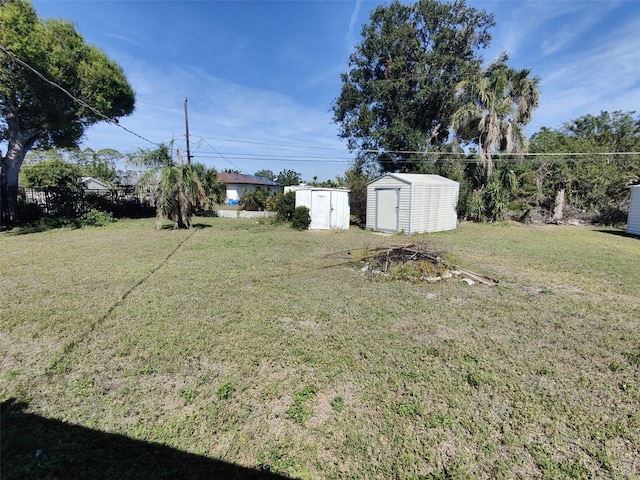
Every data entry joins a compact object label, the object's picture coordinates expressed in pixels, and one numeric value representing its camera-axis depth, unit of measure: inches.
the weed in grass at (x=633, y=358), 114.2
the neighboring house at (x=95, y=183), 1119.3
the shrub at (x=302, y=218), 501.7
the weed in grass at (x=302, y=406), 85.9
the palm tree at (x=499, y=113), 604.4
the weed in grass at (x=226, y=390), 93.9
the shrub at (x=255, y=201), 823.7
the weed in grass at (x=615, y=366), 109.3
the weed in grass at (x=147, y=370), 104.8
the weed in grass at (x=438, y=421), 83.4
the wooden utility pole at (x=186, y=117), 711.2
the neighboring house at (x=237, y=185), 1481.3
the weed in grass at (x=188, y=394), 92.3
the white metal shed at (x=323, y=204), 507.2
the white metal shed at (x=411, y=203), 469.1
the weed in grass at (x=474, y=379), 101.1
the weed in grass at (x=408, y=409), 87.3
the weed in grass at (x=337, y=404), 89.4
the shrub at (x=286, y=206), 558.3
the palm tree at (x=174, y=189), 458.3
